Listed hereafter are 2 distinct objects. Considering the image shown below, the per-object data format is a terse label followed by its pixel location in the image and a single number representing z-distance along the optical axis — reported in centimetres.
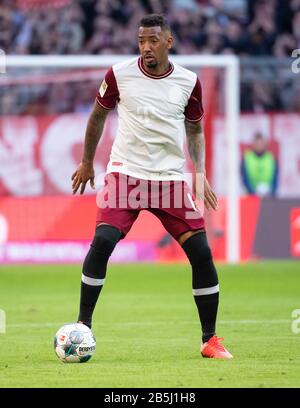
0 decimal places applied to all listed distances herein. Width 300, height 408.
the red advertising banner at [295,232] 2005
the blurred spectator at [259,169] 2122
